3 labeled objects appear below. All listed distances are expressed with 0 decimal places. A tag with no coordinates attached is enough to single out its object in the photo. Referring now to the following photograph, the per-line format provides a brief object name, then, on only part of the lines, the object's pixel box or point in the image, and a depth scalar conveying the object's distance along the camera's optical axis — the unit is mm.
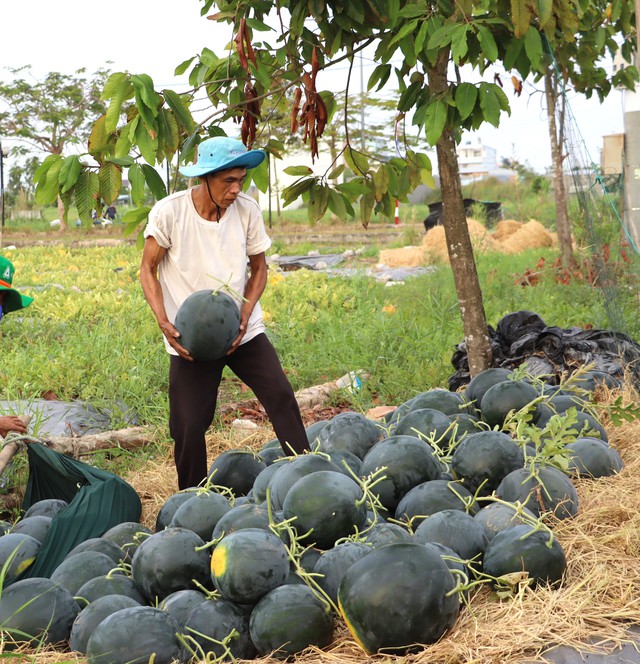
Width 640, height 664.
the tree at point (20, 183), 30672
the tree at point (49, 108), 28531
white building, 77438
